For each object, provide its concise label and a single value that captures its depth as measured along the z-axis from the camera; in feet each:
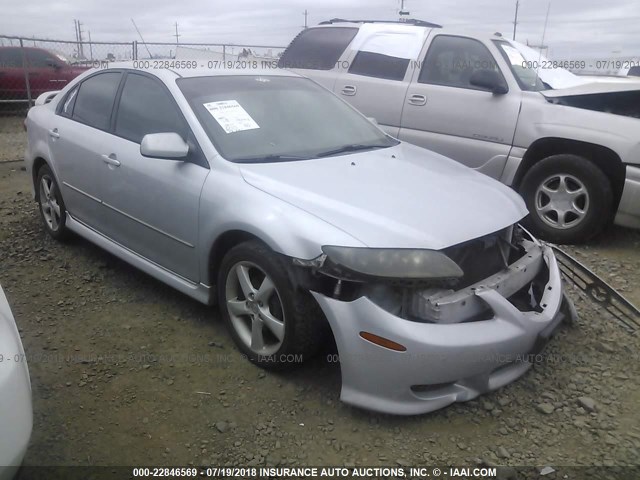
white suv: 15.57
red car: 38.58
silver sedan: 8.33
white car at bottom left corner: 5.74
